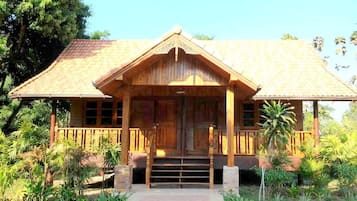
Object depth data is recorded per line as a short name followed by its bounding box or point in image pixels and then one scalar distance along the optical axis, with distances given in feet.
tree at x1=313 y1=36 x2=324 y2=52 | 106.22
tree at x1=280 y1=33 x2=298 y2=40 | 99.16
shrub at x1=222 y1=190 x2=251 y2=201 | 30.74
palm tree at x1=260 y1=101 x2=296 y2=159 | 36.60
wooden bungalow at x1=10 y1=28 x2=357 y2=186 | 38.34
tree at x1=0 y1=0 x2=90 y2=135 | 51.37
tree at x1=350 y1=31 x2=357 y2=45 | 93.56
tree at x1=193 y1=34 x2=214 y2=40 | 120.24
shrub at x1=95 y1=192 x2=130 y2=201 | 30.05
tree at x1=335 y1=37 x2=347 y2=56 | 97.55
